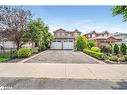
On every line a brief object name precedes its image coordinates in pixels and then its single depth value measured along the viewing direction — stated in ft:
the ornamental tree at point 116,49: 28.23
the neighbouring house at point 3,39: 25.76
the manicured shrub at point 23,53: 21.84
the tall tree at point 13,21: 25.43
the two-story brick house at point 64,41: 52.27
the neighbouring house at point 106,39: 46.99
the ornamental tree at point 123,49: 26.55
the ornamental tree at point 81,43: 42.72
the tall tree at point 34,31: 27.26
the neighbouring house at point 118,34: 52.74
